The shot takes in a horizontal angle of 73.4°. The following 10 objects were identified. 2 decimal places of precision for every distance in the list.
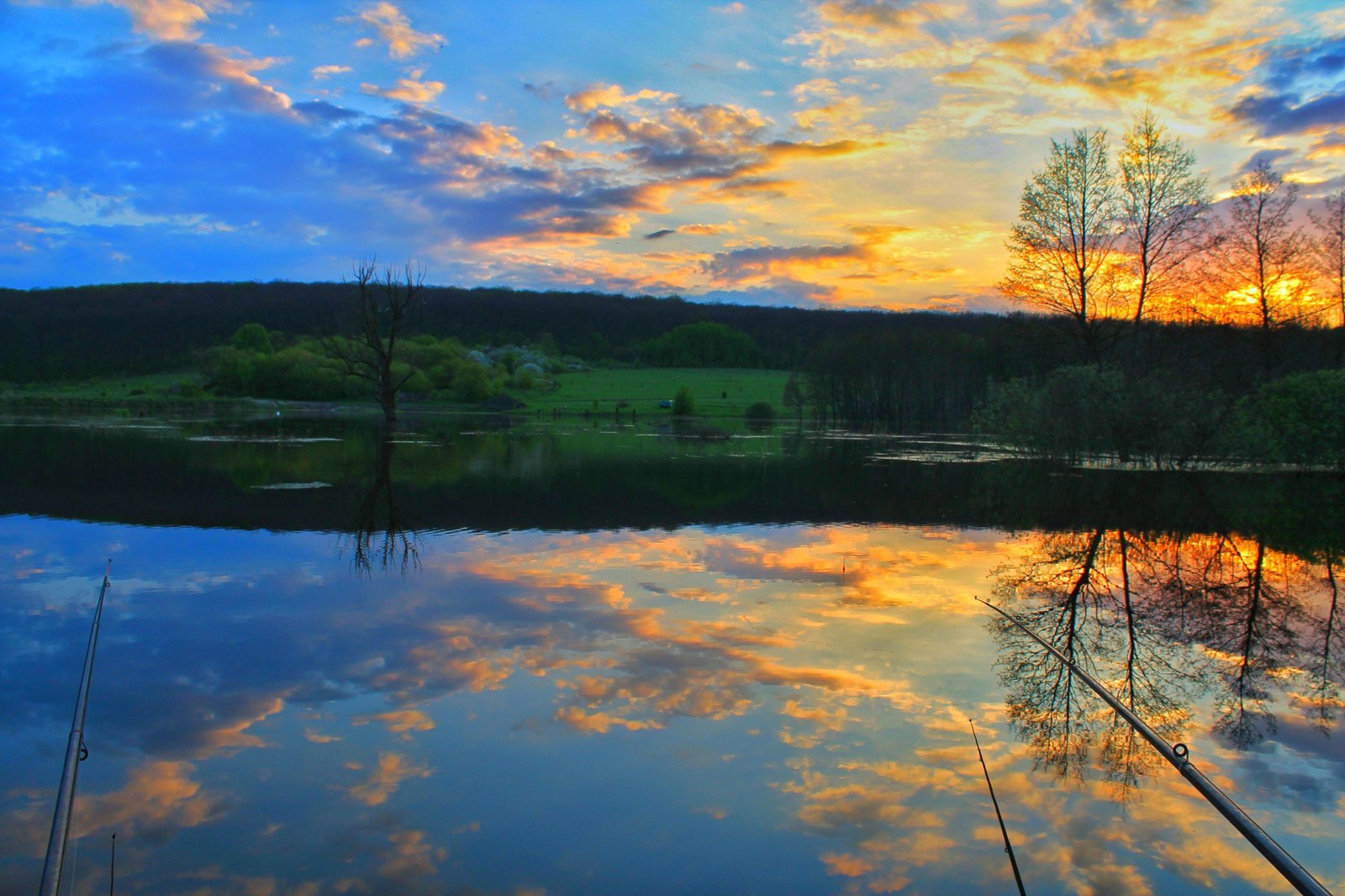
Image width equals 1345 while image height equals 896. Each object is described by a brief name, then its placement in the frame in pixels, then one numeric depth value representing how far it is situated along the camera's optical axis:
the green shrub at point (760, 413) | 76.31
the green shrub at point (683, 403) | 73.31
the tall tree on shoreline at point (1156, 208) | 30.38
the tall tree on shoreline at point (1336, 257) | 34.59
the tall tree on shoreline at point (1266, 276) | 32.09
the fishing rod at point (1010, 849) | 3.92
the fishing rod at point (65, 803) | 2.96
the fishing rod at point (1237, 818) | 2.96
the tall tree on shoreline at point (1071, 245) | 31.80
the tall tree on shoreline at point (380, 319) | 51.57
